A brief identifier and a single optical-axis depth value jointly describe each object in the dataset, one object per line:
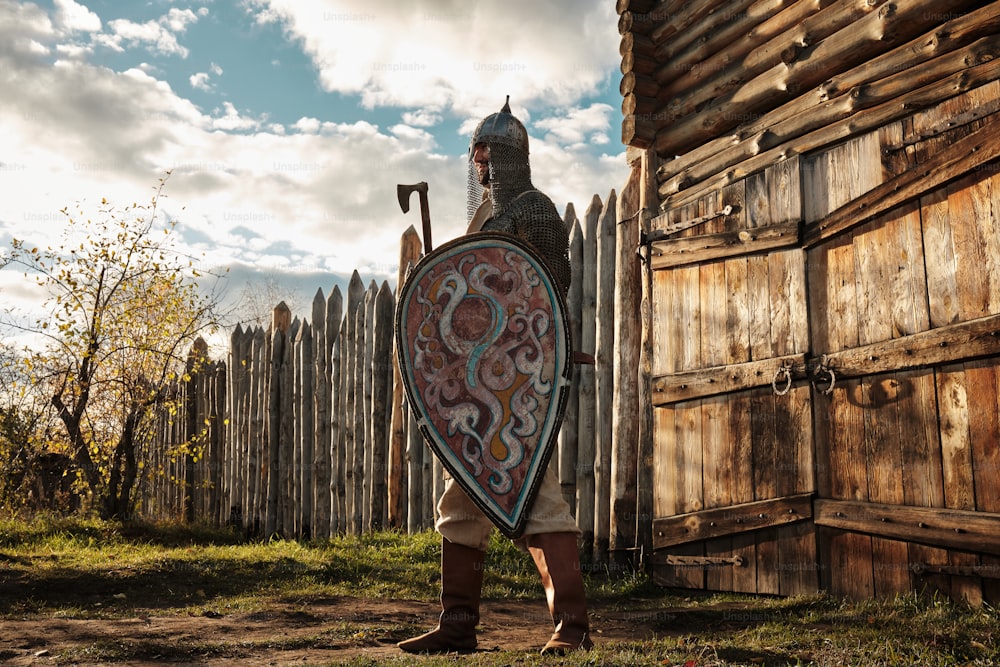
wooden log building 3.67
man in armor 3.02
